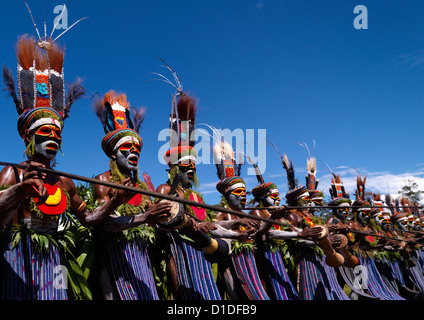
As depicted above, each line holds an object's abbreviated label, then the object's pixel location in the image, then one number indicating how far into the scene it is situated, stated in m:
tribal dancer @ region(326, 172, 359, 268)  6.32
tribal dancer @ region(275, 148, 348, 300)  5.57
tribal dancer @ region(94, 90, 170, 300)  3.47
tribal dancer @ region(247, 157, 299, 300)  5.38
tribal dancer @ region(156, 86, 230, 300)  3.79
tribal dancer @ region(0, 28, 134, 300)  2.92
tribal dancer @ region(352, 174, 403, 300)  7.80
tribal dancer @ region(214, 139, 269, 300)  4.90
